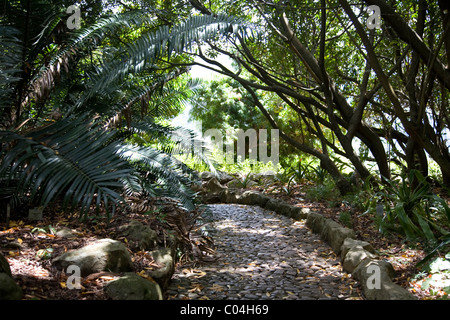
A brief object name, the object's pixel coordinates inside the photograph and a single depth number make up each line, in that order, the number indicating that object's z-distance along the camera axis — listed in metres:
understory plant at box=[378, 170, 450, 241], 3.98
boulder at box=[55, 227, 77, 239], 3.17
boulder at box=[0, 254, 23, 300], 1.96
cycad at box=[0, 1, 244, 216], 2.36
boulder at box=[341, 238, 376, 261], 3.73
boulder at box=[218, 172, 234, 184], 9.80
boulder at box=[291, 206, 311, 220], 5.88
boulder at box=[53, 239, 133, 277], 2.64
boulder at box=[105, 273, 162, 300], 2.37
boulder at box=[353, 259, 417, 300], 2.61
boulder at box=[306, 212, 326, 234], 5.02
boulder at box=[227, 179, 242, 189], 9.34
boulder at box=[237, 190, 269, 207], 7.53
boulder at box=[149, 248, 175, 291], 2.96
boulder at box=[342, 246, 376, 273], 3.47
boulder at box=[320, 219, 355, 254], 4.18
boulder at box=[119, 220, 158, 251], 3.34
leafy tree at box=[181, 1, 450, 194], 4.81
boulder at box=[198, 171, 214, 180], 9.62
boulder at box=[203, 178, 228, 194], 9.32
